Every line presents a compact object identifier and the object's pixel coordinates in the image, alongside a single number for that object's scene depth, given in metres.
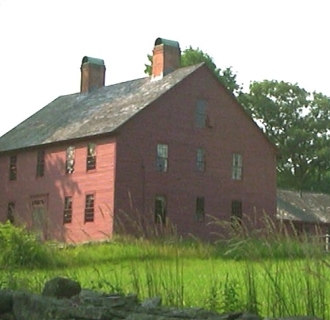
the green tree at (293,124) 77.31
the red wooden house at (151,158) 43.56
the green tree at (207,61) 71.50
